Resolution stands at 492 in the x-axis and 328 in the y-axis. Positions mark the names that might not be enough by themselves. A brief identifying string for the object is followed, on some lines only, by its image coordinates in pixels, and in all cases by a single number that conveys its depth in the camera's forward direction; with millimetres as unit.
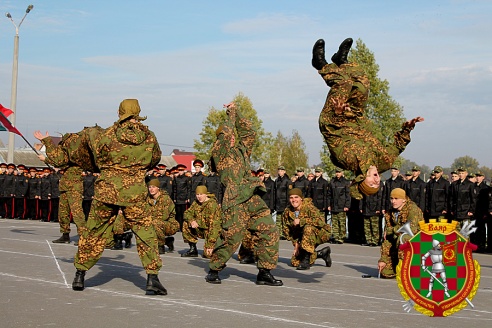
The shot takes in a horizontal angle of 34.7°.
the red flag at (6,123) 18328
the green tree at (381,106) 43594
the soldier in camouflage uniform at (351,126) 9062
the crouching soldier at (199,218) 16031
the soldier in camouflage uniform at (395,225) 13227
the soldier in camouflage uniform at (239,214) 11805
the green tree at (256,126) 65750
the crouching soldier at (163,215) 16203
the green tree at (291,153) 81562
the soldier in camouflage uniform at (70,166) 10727
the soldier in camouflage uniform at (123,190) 10312
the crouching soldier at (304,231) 14297
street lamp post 31875
